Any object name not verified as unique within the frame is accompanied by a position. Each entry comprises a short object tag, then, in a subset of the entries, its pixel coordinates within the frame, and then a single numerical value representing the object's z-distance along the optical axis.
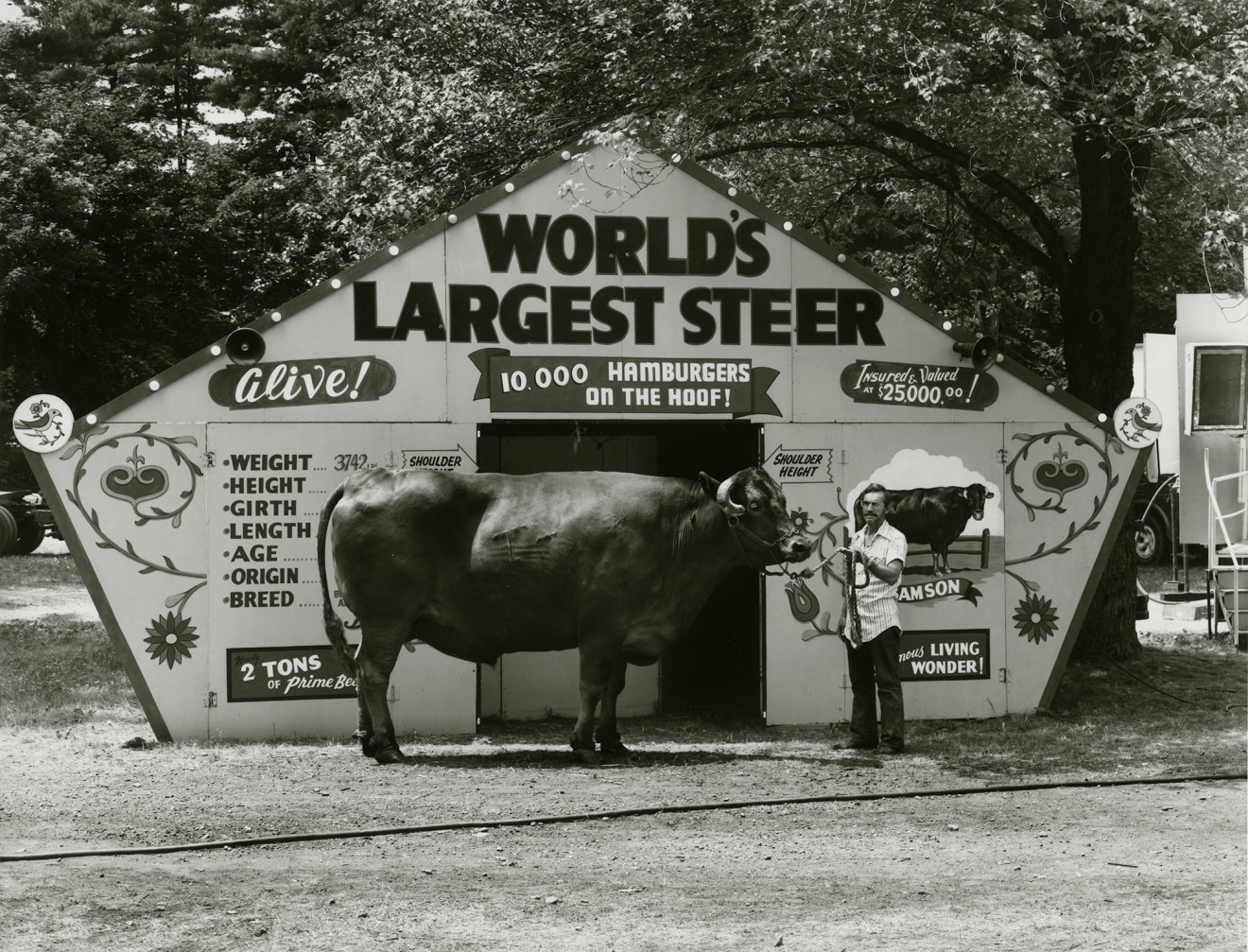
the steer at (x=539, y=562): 10.99
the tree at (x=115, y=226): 30.03
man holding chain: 11.16
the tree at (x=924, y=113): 13.18
